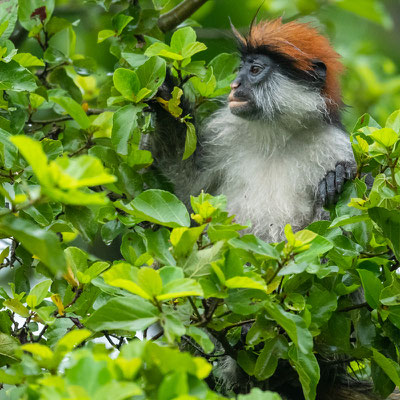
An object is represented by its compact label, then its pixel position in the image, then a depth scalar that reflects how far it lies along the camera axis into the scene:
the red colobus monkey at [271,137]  8.48
